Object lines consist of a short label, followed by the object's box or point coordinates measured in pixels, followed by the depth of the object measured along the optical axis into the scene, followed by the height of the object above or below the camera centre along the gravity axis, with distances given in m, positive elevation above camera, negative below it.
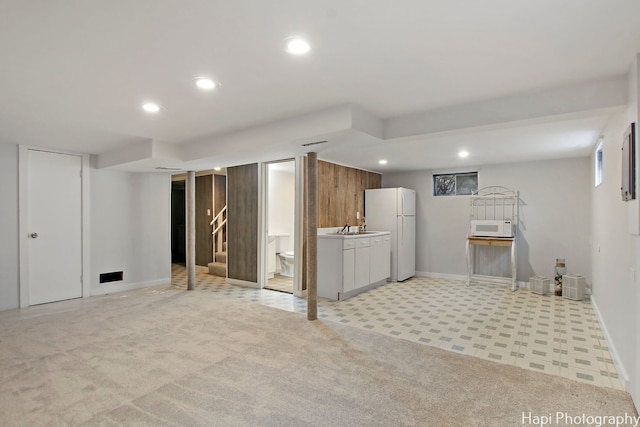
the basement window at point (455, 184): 6.52 +0.58
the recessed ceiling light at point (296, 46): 1.97 +1.02
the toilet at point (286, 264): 6.80 -1.07
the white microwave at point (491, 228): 5.85 -0.27
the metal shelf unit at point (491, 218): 5.88 -0.10
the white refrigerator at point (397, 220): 6.34 -0.14
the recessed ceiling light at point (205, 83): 2.54 +1.01
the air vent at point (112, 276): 5.62 -1.08
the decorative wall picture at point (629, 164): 2.19 +0.33
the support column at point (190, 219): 5.89 -0.10
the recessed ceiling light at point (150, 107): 3.09 +1.01
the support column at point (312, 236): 4.06 -0.28
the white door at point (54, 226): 4.88 -0.19
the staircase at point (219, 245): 7.06 -0.73
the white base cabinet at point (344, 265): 4.93 -0.79
